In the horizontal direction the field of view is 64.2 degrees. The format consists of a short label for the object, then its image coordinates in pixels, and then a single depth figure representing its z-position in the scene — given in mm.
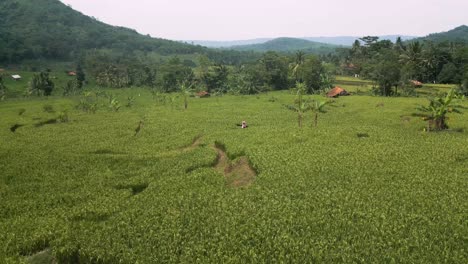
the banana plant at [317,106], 48775
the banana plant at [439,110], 42891
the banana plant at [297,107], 52512
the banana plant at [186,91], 78338
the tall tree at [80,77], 116256
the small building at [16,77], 113800
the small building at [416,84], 85419
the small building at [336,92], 84162
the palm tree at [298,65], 106850
